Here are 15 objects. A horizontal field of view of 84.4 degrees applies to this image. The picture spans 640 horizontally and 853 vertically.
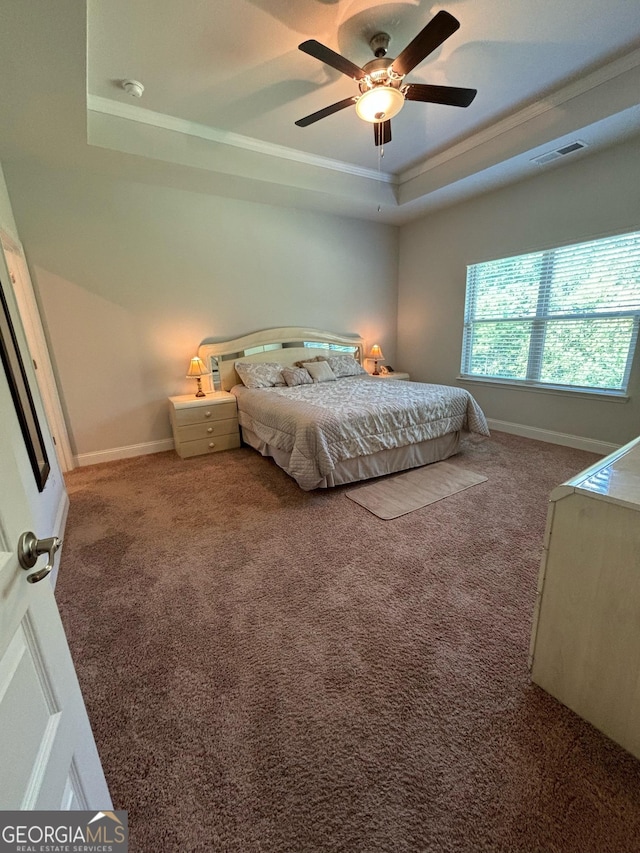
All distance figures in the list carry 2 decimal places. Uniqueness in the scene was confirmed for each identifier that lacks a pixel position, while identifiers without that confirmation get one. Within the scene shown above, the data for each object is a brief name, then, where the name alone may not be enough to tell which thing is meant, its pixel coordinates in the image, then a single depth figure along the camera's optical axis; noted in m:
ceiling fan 1.82
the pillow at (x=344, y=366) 4.55
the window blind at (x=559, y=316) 3.23
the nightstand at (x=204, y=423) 3.61
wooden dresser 1.06
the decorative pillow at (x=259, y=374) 3.97
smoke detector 2.45
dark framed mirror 1.87
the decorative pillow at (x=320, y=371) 4.29
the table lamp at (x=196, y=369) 3.74
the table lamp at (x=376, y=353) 4.95
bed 2.71
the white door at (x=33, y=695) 0.54
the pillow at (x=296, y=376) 4.10
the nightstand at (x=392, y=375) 4.96
